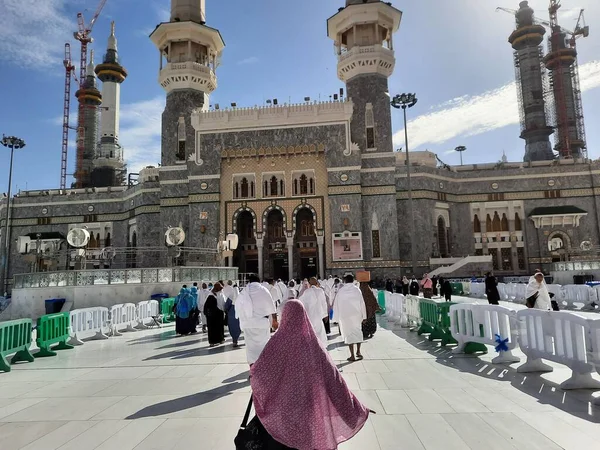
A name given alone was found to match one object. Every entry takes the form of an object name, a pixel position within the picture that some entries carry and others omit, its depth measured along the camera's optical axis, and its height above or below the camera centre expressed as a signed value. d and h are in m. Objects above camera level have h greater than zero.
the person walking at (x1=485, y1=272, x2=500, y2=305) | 12.48 -1.03
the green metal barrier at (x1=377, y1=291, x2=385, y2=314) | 16.09 -1.62
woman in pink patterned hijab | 2.56 -0.84
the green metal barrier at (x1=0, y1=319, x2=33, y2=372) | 7.16 -1.29
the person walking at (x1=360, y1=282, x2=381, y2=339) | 8.64 -1.09
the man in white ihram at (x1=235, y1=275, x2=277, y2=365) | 5.80 -0.78
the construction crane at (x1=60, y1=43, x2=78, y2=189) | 56.56 +21.39
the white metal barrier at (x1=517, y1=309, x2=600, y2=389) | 4.93 -1.16
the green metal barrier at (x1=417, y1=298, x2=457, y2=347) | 8.23 -1.35
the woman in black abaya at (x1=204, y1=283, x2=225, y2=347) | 9.12 -1.21
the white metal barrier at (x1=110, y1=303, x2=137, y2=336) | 11.26 -1.47
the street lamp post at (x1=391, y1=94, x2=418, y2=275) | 23.53 +9.09
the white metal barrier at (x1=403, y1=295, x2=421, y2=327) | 10.60 -1.44
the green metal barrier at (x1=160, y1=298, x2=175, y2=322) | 14.33 -1.55
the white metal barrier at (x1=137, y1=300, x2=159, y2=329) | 12.70 -1.51
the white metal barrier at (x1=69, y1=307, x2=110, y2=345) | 9.77 -1.42
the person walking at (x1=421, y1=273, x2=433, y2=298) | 16.34 -1.20
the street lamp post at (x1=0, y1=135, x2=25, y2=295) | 28.43 +8.06
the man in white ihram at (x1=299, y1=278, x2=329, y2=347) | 7.11 -0.84
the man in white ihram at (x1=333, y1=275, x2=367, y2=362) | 7.25 -0.95
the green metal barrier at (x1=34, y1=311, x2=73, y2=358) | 8.38 -1.36
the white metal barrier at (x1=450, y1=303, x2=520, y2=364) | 6.45 -1.21
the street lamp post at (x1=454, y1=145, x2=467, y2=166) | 45.12 +11.47
